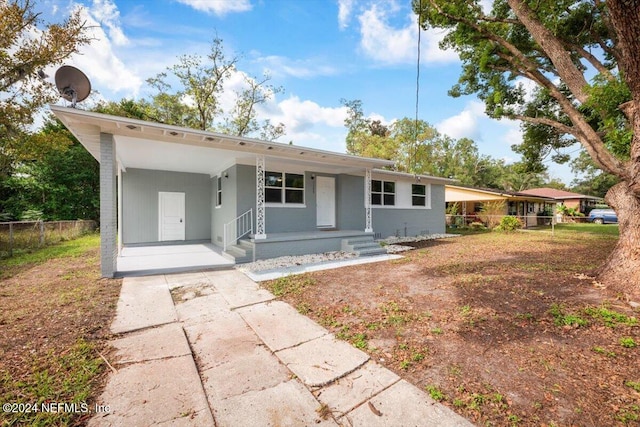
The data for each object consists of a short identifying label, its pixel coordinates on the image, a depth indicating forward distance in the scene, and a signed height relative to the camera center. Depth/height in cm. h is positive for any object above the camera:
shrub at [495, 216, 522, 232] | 1653 -73
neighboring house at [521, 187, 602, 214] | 3026 +161
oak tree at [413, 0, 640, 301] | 465 +420
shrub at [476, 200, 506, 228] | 1823 -6
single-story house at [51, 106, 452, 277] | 563 +71
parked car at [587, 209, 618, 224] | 2509 -35
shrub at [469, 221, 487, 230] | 1875 -99
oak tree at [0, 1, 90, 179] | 1017 +601
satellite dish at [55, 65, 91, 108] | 538 +264
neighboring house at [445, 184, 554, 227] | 1900 +95
